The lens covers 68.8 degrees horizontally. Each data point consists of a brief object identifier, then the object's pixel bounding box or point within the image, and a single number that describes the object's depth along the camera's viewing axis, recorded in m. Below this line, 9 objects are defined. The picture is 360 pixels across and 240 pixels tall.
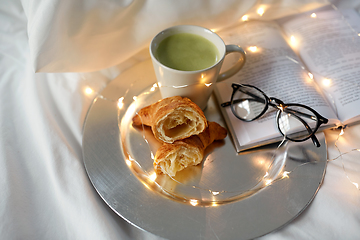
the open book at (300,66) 0.82
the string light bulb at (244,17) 1.03
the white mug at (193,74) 0.69
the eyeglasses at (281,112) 0.79
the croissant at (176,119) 0.66
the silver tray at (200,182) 0.64
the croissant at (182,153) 0.68
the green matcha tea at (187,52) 0.73
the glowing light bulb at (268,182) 0.72
